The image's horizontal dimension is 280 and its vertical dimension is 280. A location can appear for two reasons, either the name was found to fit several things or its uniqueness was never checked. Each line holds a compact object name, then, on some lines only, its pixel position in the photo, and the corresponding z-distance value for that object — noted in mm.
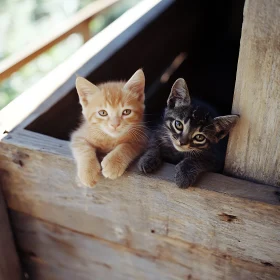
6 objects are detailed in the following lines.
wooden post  330
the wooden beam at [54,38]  678
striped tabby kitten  421
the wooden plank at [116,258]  423
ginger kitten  476
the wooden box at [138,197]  363
